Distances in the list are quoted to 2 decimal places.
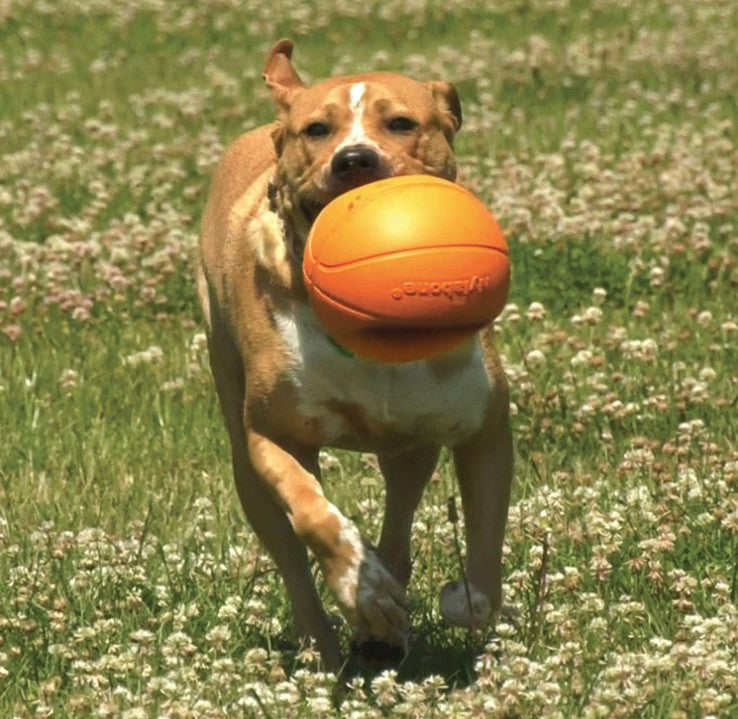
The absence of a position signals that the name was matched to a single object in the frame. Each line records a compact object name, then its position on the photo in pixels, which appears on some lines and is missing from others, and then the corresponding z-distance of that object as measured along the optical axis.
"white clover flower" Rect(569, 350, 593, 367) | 17.23
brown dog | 11.73
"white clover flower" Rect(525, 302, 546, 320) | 17.93
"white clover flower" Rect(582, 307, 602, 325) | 17.94
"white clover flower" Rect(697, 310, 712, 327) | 18.34
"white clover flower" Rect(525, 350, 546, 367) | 17.22
